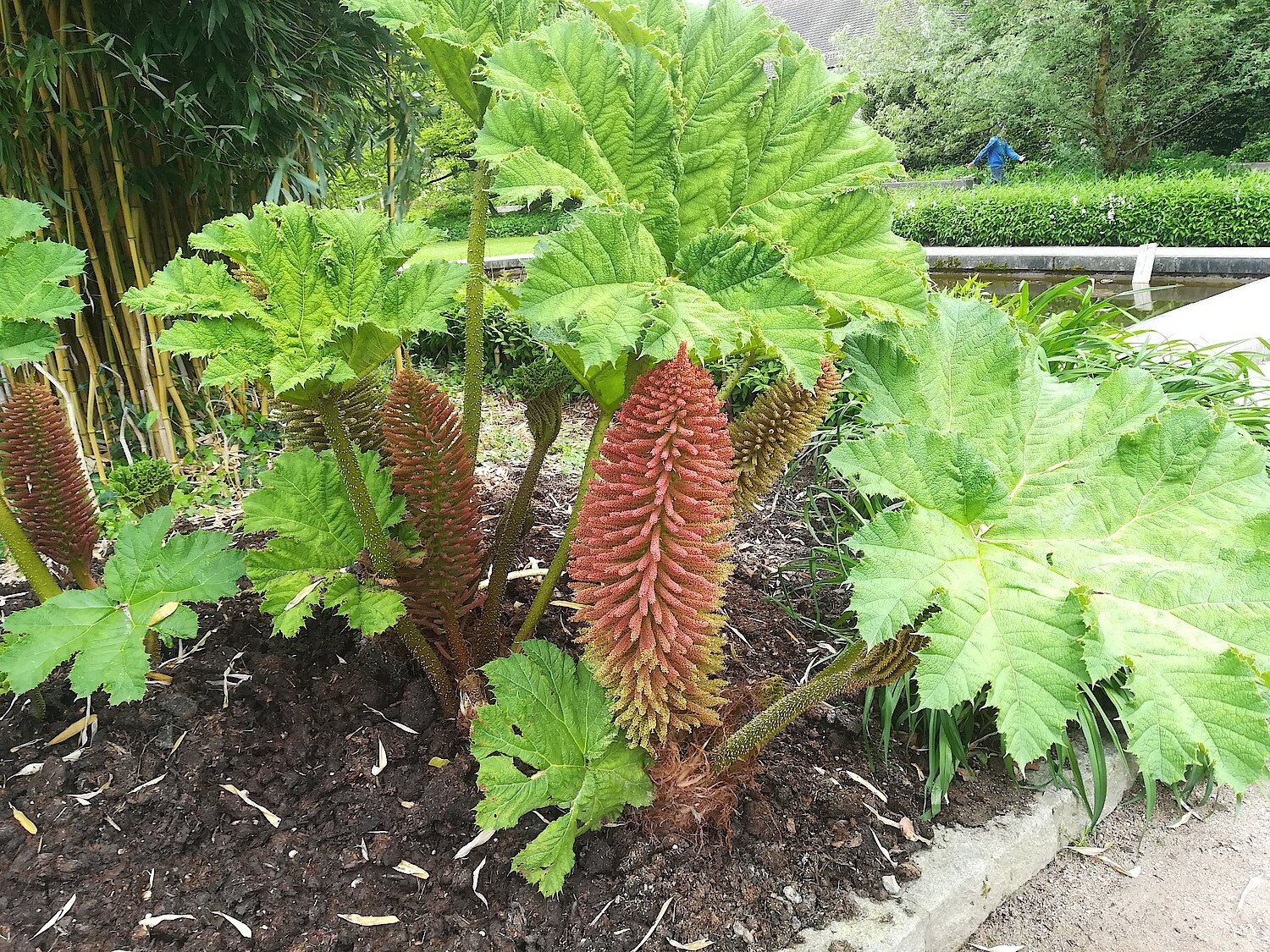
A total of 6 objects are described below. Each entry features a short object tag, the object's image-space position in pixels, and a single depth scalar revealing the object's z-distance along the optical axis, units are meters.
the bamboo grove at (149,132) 2.28
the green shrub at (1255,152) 17.23
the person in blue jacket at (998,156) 18.56
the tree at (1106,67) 16.20
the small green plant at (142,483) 1.58
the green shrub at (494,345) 4.33
